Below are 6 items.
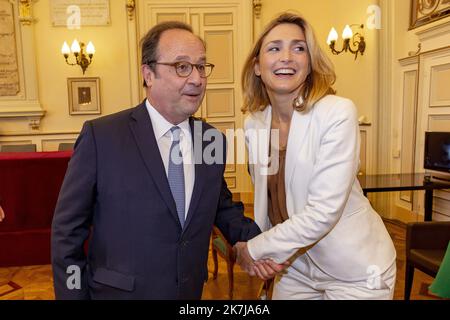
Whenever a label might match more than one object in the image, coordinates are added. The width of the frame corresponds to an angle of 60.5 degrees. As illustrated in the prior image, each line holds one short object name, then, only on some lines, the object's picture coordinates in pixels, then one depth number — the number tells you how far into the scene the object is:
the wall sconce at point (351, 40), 4.96
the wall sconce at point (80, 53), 5.95
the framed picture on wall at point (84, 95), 6.31
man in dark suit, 1.19
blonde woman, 1.26
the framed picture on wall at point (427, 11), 3.93
